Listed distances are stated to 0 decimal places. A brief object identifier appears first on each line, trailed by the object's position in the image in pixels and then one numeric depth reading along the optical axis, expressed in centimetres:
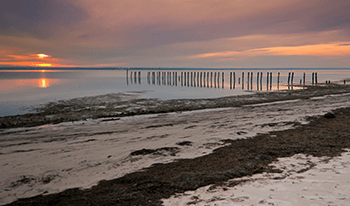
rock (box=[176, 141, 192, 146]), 687
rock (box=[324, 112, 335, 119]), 971
